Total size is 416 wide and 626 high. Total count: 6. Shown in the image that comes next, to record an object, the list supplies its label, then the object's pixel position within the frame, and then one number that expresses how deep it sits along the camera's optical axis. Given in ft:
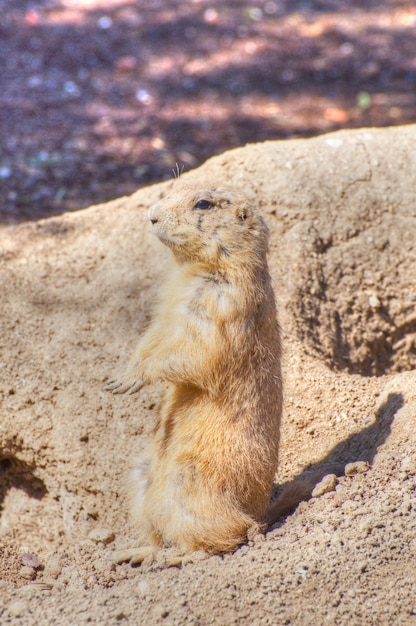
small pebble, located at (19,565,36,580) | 25.89
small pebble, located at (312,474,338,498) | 24.12
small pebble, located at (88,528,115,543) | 26.84
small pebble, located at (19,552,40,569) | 26.50
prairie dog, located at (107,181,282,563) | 23.06
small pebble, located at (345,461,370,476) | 24.29
